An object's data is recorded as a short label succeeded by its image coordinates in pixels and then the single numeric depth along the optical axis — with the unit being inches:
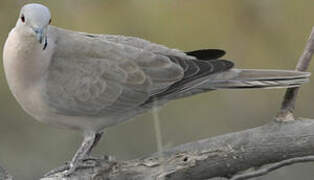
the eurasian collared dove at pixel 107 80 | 370.6
